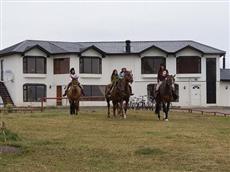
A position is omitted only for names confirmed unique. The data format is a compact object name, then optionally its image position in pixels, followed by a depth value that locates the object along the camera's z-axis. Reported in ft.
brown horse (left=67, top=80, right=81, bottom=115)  97.45
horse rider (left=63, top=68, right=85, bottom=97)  96.86
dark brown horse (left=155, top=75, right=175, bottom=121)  86.86
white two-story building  209.15
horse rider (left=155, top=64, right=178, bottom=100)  88.12
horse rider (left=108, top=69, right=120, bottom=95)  93.33
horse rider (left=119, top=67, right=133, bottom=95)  90.72
